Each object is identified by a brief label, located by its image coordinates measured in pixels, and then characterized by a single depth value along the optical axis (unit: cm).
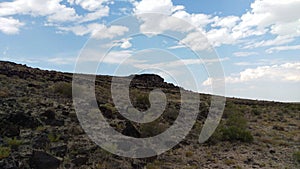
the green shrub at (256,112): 3288
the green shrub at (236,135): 2048
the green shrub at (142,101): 2810
